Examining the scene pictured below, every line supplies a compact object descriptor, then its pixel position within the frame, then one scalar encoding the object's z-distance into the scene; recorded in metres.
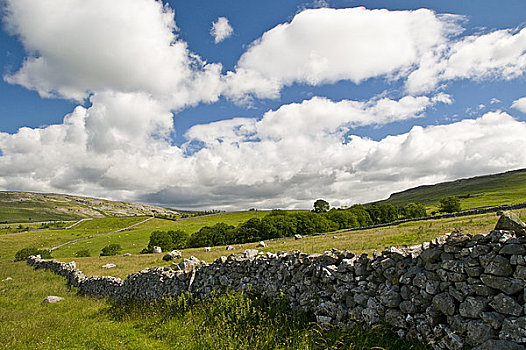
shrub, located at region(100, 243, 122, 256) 63.02
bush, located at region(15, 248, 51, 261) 51.08
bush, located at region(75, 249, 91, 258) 63.58
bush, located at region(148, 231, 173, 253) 68.50
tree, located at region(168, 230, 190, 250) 75.31
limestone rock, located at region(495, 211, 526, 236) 5.03
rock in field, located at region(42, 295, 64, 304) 16.92
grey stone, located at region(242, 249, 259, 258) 11.56
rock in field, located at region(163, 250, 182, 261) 31.93
